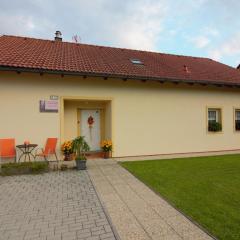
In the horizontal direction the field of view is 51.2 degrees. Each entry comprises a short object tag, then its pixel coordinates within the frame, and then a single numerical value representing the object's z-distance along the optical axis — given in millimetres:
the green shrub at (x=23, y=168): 7727
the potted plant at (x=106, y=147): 10219
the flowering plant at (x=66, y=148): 9703
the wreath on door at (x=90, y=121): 11469
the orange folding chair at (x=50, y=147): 9188
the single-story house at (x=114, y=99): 9359
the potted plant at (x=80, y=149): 8344
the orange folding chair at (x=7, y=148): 8766
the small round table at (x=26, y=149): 8689
